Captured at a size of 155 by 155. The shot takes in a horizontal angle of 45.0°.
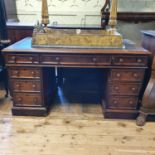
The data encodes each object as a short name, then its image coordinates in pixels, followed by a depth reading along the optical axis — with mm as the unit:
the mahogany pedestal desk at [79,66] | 1820
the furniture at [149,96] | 1880
